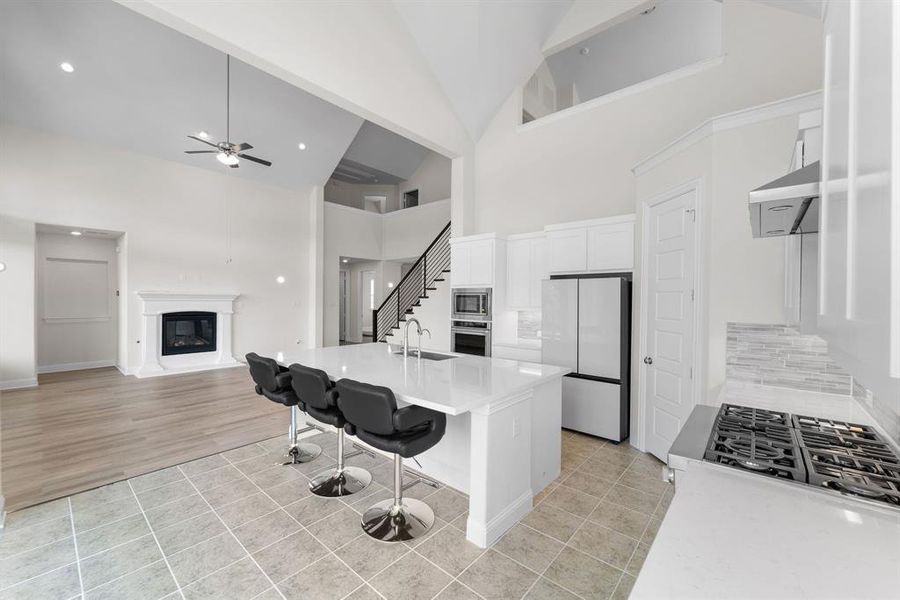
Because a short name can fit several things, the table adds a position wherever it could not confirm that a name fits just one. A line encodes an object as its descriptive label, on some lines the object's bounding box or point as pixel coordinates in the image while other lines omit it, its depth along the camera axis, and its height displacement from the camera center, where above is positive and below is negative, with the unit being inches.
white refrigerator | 150.6 -20.3
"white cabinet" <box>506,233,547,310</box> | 197.0 +15.0
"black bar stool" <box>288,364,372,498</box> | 101.0 -32.7
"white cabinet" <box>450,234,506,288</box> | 206.5 +21.6
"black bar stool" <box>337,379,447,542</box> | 83.0 -32.3
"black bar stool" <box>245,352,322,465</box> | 119.0 -27.3
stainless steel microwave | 208.5 -3.8
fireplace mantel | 264.1 -27.0
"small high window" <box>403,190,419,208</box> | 433.0 +114.6
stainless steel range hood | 42.3 +11.6
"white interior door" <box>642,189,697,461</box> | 123.8 -7.3
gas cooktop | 43.6 -21.2
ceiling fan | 193.2 +75.0
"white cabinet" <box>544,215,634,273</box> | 159.0 +23.8
